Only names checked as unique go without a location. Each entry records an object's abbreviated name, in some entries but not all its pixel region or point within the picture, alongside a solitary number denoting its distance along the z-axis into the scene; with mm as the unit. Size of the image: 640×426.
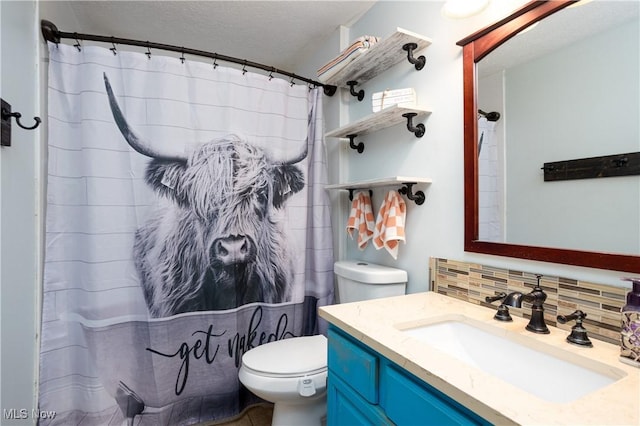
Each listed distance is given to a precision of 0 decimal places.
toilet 1323
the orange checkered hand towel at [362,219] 1687
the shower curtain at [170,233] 1439
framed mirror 827
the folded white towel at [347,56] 1540
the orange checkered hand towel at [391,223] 1445
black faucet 902
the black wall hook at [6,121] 1055
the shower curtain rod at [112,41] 1379
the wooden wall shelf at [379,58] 1362
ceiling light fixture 1108
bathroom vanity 564
